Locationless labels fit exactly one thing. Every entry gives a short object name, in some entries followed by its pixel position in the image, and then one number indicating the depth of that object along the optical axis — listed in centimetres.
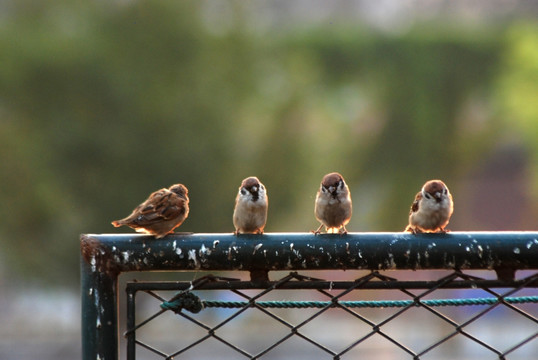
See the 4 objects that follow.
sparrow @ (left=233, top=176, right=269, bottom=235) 632
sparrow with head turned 554
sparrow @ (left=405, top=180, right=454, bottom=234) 637
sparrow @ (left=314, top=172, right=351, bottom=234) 705
